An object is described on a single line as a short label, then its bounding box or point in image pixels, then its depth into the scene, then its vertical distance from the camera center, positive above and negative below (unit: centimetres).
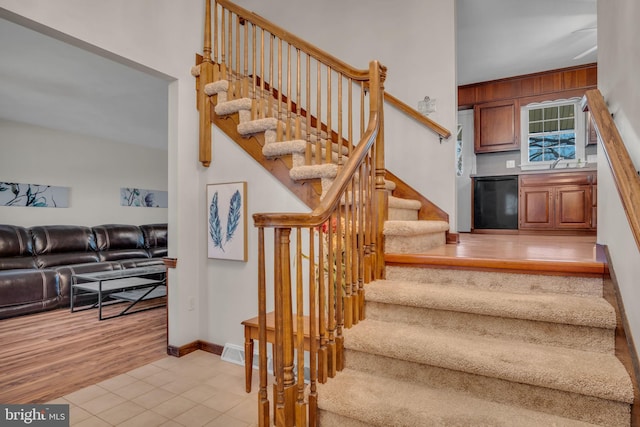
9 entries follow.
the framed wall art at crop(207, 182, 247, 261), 303 -5
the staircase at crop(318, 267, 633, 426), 136 -61
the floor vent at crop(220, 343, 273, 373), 288 -115
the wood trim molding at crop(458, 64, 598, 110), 527 +201
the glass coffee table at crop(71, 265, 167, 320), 431 -86
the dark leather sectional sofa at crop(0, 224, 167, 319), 435 -61
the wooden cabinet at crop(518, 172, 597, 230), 495 +17
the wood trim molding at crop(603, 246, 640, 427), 124 -50
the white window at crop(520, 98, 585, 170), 548 +125
